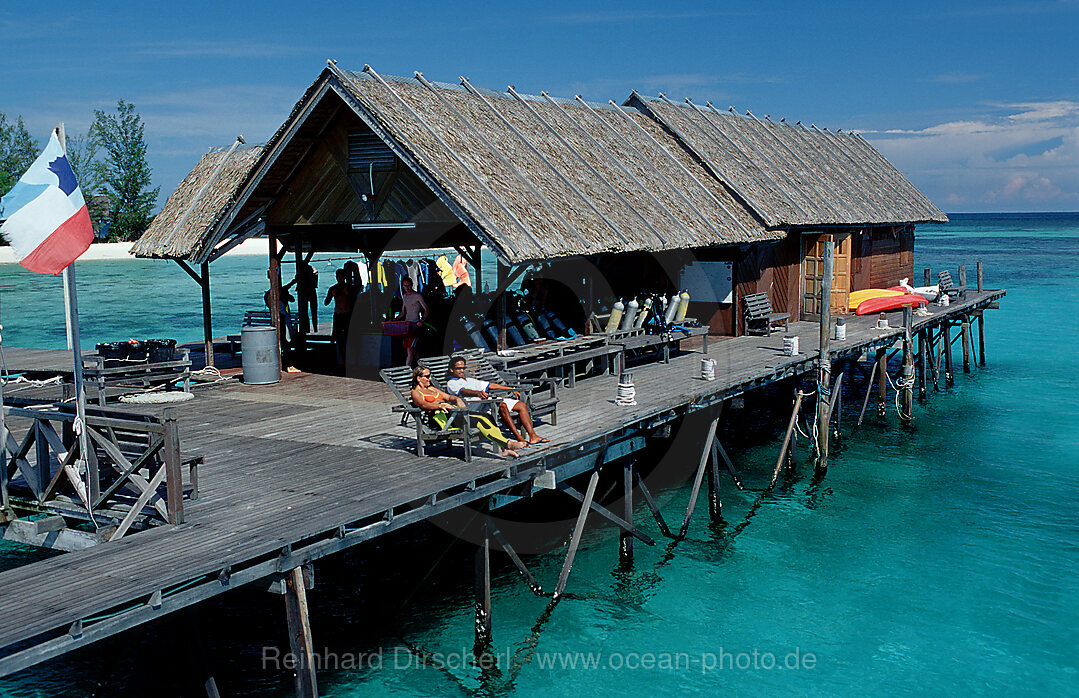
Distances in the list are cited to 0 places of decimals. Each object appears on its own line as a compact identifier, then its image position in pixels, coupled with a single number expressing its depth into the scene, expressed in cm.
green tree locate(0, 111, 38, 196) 10869
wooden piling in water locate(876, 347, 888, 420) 2573
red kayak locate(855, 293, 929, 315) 2781
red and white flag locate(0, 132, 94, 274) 991
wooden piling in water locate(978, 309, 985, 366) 3597
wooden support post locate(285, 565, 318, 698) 923
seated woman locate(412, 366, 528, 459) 1209
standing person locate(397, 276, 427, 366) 1775
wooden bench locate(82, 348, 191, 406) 1576
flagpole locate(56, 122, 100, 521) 993
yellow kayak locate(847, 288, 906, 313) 2852
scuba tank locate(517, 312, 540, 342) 1842
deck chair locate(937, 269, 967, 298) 3225
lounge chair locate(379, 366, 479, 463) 1199
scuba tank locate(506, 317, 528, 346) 1828
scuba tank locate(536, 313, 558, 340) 1917
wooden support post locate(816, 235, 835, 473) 2008
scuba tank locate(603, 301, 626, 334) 1925
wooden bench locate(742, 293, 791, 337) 2336
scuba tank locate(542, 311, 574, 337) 1936
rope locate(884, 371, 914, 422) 2538
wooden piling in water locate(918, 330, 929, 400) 2938
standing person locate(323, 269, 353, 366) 2014
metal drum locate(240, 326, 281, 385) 1775
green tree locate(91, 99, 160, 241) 10744
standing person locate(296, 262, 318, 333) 2097
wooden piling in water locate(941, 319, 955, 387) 3137
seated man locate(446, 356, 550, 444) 1242
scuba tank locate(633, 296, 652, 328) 1958
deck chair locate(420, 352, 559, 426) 1333
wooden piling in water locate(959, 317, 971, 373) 3497
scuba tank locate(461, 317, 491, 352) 1770
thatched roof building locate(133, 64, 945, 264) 1590
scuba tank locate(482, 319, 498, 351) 1780
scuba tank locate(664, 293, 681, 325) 2062
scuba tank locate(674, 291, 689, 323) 2086
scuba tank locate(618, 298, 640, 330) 1936
